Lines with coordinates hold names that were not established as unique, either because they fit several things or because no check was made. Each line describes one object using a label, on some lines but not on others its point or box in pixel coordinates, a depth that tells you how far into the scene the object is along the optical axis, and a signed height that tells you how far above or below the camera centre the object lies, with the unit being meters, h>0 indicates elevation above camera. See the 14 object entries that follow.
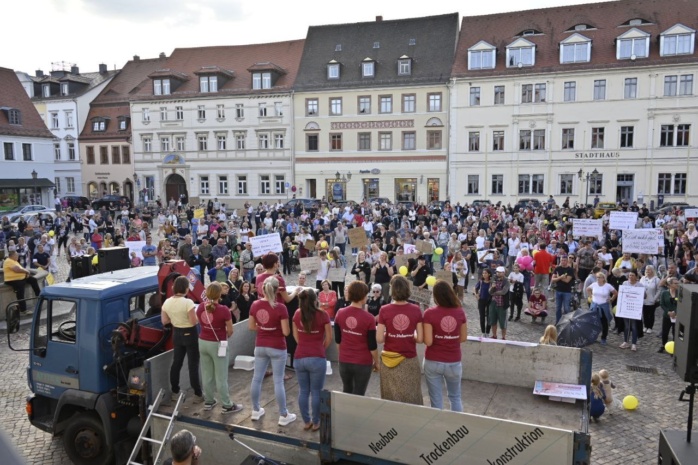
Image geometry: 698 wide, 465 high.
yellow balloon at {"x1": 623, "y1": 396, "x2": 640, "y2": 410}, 8.70 -3.56
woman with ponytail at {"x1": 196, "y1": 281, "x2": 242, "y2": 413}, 6.40 -1.91
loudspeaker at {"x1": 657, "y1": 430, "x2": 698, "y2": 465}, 4.50 -2.32
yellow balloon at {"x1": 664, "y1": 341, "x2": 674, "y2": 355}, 9.97 -3.09
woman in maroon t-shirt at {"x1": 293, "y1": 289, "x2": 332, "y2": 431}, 5.91 -1.82
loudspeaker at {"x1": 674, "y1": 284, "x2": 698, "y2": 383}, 4.96 -1.45
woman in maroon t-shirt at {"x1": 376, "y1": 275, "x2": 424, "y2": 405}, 5.71 -1.74
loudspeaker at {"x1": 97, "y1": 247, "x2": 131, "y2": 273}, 9.32 -1.37
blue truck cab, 6.66 -2.31
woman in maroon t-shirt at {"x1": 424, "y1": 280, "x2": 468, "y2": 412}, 5.75 -1.71
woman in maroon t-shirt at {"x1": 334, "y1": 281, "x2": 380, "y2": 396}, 5.86 -1.75
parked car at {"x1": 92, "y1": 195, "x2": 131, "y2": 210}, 48.58 -1.97
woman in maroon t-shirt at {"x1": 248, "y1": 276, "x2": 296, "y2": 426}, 6.17 -1.77
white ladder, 5.87 -2.68
